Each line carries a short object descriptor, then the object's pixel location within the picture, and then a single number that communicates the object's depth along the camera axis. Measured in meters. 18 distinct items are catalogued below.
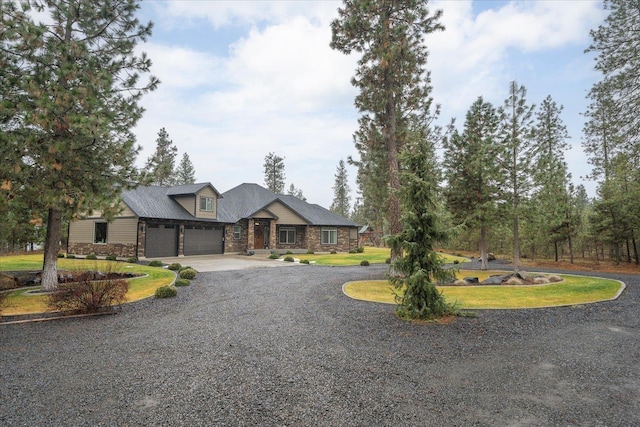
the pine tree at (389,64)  13.62
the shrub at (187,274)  13.88
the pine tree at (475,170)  15.81
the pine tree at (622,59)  12.48
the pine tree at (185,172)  57.81
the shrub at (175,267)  16.30
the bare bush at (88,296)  8.51
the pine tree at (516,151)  16.00
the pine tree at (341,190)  65.94
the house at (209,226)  22.12
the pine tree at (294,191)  75.88
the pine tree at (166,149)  50.84
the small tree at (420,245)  8.10
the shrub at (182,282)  12.42
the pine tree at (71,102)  8.57
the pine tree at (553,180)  16.02
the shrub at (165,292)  10.50
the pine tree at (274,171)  58.09
